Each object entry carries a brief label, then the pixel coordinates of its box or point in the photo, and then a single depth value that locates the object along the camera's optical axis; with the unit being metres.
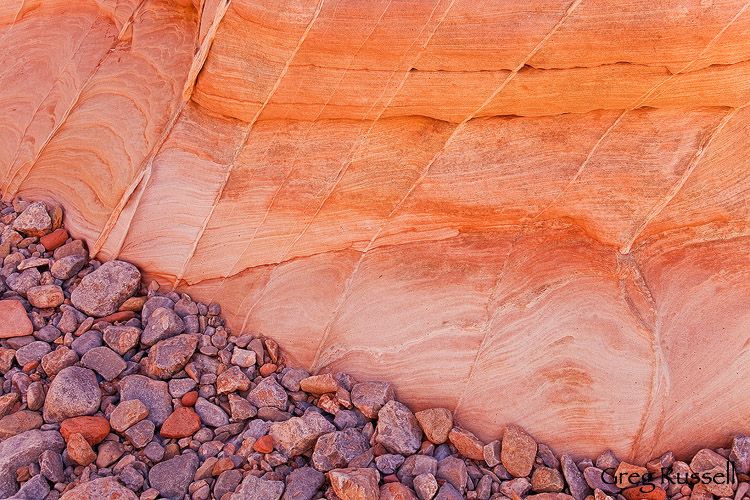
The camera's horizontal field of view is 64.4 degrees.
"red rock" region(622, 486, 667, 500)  2.85
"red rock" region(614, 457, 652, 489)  2.94
